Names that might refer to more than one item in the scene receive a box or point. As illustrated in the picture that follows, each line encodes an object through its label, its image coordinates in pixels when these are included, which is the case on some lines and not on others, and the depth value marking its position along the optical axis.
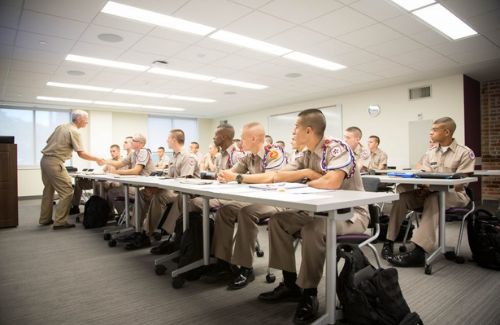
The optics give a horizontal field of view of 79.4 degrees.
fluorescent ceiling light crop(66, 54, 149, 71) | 5.02
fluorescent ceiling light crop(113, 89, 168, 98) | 7.43
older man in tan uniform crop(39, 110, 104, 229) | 4.38
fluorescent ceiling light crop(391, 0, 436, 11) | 3.33
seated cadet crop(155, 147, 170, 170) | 7.48
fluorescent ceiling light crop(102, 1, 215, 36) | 3.43
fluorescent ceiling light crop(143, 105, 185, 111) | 9.49
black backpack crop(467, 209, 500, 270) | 2.50
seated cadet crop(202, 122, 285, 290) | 2.12
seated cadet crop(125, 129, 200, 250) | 3.25
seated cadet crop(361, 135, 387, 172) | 5.56
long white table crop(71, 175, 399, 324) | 1.31
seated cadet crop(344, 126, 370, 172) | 4.52
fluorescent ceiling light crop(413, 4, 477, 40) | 3.55
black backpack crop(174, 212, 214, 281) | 2.35
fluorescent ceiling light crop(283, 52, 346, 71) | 5.09
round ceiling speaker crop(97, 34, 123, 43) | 4.12
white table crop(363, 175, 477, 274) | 2.41
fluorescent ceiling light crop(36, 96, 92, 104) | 8.01
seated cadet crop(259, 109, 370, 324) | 1.64
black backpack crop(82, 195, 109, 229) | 4.40
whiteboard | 8.31
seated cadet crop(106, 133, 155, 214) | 4.12
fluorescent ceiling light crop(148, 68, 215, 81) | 5.84
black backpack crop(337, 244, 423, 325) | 1.44
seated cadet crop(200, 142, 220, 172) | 7.62
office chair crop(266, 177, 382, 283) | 1.71
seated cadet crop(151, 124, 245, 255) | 3.08
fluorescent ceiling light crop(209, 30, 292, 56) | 4.22
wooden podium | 4.32
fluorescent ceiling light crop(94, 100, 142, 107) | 8.68
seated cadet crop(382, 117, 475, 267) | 2.62
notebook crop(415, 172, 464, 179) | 2.48
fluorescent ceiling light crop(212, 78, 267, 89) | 6.62
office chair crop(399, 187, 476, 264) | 2.70
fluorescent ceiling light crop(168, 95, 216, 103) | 8.24
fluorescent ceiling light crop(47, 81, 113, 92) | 6.61
